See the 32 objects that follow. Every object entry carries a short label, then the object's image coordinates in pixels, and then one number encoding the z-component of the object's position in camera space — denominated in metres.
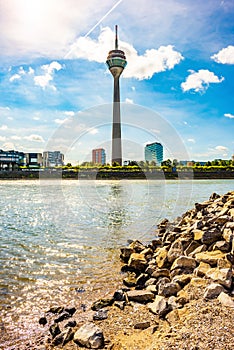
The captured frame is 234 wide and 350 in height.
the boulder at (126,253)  8.30
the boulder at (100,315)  4.79
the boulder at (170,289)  5.12
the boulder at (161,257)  6.65
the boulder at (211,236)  6.64
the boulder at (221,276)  4.58
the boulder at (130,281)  6.41
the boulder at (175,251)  6.71
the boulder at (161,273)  6.18
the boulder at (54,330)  4.48
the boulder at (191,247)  6.78
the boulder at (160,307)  4.56
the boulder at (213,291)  4.41
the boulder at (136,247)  8.67
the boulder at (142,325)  4.36
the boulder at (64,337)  4.25
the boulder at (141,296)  5.27
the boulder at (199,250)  6.47
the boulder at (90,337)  4.03
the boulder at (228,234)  6.08
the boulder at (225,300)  4.09
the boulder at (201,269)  5.26
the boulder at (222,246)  5.98
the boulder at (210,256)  5.63
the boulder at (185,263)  5.87
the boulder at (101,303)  5.27
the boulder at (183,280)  5.22
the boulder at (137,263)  7.29
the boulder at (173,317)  4.24
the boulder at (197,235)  6.96
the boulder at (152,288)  5.51
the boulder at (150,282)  5.97
